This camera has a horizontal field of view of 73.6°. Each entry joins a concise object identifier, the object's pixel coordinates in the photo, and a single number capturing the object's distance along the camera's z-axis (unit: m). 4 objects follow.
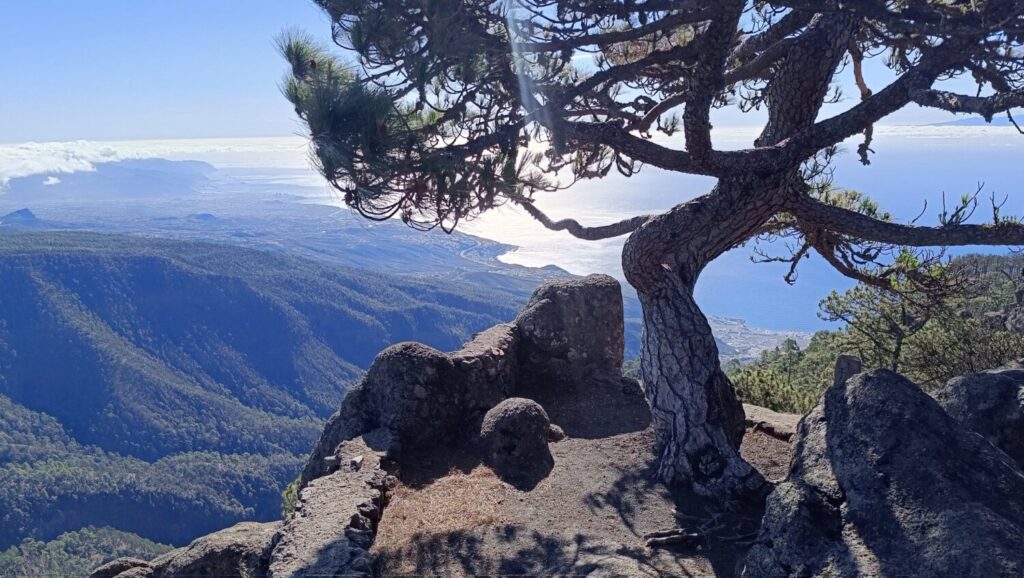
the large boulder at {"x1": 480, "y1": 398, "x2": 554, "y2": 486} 7.50
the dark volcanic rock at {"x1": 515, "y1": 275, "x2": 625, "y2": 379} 10.09
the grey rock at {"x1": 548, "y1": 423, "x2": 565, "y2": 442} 8.48
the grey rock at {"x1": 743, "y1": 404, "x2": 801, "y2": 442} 8.27
